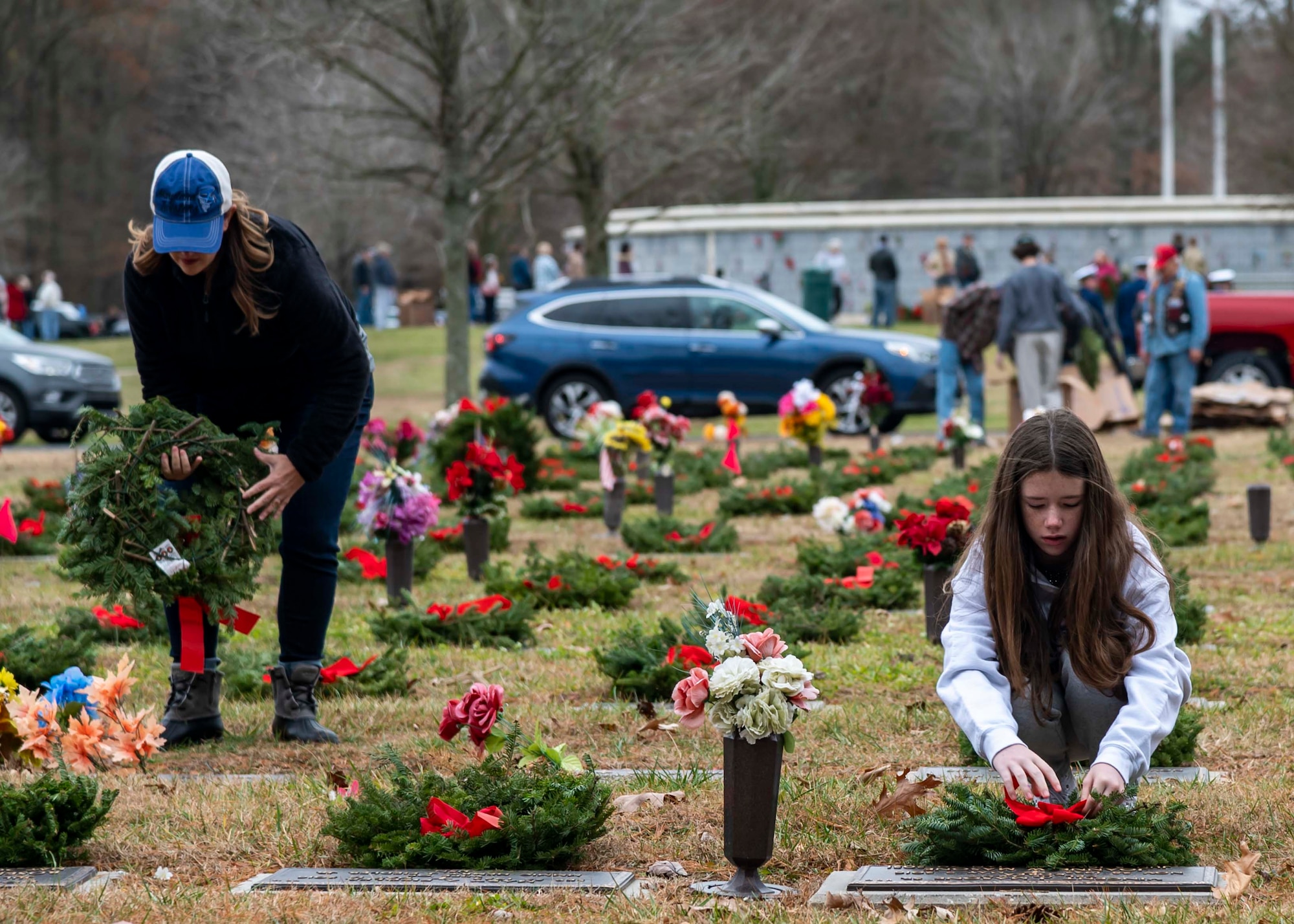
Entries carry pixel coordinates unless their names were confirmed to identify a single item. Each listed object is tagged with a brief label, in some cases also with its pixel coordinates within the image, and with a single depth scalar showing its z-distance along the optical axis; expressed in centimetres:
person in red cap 3115
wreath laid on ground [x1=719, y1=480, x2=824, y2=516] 2274
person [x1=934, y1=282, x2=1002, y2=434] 3118
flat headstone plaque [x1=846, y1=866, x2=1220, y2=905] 664
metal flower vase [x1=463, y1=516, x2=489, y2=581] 1752
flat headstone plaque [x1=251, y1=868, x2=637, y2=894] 722
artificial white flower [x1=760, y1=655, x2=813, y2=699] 680
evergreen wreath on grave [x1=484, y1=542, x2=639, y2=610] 1531
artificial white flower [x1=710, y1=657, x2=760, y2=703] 677
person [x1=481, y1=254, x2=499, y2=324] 7311
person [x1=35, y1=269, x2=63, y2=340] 7848
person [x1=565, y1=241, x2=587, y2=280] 7154
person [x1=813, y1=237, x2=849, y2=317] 6569
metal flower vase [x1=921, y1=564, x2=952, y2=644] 1284
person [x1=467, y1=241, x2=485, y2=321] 7086
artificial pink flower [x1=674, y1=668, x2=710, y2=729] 701
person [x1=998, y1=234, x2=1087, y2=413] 3011
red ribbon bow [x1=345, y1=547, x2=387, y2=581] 1719
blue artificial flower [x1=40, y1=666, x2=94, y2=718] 962
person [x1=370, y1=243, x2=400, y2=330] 7069
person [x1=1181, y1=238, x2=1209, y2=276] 5112
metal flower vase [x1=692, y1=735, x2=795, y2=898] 687
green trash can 6472
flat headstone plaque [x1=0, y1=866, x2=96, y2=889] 730
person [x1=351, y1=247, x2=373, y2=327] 7112
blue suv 3619
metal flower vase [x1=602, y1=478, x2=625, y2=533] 2096
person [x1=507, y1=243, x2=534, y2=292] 7081
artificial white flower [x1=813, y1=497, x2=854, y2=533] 1834
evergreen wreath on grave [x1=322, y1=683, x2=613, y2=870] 750
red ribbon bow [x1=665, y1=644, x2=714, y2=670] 987
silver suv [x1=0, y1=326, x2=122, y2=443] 3655
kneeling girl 722
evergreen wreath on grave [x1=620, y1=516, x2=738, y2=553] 1909
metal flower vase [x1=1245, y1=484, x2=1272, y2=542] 1819
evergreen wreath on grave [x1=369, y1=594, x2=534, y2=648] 1353
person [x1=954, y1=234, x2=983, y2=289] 6011
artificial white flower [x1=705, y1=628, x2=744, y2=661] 696
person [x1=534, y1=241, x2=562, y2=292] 6635
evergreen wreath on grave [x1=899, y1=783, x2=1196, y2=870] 692
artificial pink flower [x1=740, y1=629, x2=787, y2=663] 701
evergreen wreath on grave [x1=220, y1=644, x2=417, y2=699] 1163
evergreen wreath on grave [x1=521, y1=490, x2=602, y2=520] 2307
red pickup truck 3646
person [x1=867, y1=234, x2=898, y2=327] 6255
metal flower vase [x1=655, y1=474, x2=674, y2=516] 2248
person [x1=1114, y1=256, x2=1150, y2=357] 4551
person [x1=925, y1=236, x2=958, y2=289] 6303
